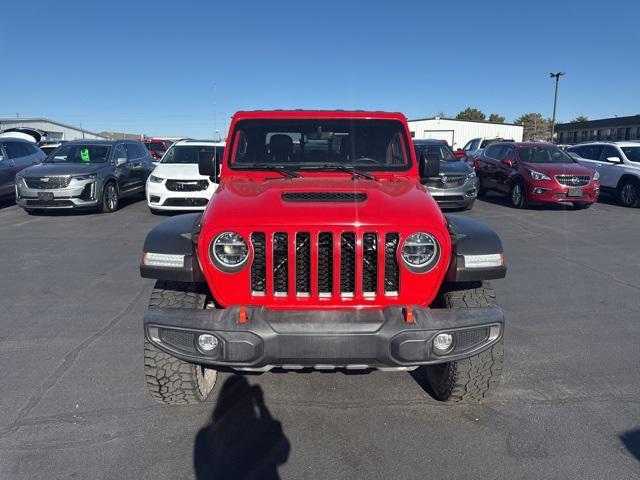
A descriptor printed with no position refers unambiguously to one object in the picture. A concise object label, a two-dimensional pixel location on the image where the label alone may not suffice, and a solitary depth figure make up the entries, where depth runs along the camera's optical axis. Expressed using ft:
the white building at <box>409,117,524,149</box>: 123.03
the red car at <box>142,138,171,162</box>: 87.37
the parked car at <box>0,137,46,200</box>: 38.60
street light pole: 120.96
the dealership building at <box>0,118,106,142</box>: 153.38
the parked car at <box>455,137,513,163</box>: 73.09
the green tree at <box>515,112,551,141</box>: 231.03
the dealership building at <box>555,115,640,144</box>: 127.82
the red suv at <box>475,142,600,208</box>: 37.58
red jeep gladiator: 8.25
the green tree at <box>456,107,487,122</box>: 264.50
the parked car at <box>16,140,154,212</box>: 33.96
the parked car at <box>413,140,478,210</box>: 36.29
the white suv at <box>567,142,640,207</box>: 42.01
